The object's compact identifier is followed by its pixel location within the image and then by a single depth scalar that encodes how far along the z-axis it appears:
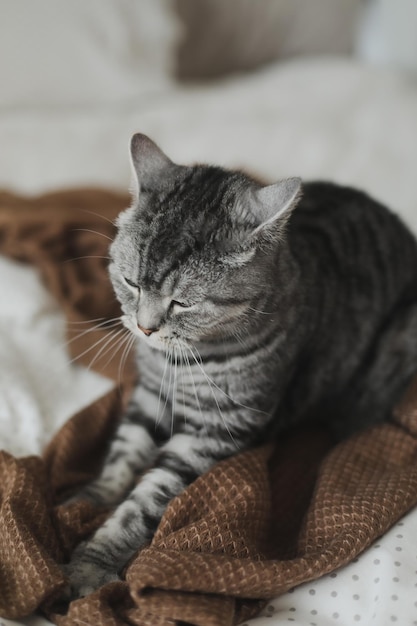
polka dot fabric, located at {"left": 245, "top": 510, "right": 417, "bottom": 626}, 0.93
